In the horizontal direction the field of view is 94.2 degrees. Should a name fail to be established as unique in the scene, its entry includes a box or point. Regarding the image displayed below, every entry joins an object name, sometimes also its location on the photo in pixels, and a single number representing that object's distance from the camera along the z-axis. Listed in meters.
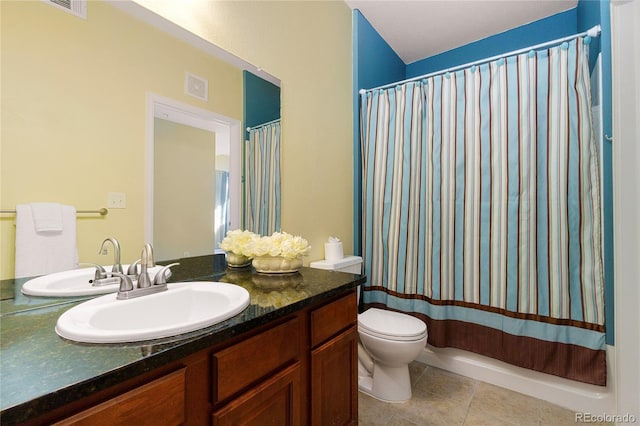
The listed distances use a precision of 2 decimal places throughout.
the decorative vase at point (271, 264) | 1.29
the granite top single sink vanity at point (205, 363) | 0.50
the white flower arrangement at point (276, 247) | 1.27
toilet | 1.61
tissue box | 1.98
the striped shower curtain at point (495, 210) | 1.60
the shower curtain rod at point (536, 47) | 1.55
